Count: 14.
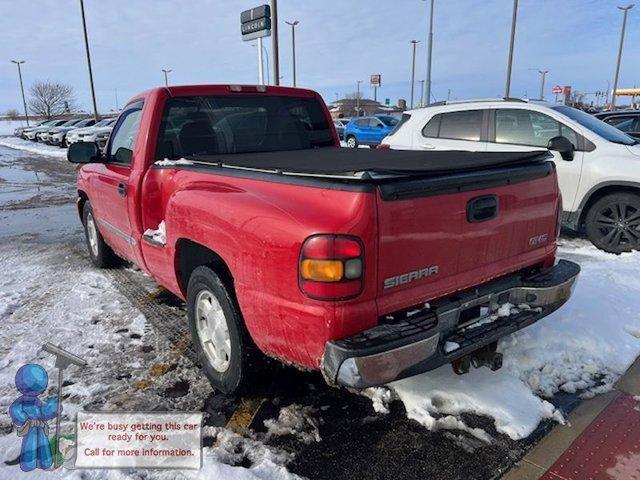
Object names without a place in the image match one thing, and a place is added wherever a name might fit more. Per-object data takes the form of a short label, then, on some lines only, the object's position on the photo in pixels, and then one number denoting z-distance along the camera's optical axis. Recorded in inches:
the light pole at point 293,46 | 1400.3
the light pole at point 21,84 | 2334.5
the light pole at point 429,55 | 991.6
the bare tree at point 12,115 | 3605.3
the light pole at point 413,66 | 1863.9
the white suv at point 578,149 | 235.8
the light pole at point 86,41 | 1149.2
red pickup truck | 85.9
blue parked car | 915.5
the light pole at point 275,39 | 527.2
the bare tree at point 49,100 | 2797.7
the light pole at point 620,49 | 1363.2
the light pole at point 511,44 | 914.2
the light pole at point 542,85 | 2402.3
